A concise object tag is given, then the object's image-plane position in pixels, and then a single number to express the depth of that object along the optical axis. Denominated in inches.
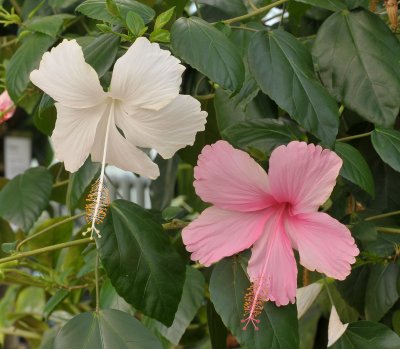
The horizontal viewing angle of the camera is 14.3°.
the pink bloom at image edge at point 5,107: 57.7
